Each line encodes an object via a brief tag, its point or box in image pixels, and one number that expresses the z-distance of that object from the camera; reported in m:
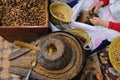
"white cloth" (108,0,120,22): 1.48
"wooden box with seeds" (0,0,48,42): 1.43
